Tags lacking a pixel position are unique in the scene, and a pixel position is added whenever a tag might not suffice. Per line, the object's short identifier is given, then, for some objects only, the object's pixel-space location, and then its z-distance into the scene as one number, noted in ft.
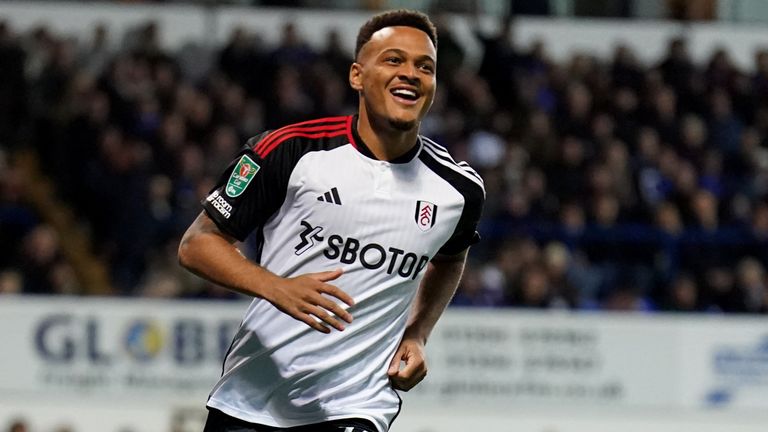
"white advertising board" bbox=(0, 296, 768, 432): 83.35
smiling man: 31.58
